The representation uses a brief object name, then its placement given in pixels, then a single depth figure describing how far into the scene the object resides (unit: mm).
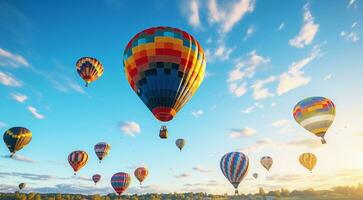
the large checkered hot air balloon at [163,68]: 22500
